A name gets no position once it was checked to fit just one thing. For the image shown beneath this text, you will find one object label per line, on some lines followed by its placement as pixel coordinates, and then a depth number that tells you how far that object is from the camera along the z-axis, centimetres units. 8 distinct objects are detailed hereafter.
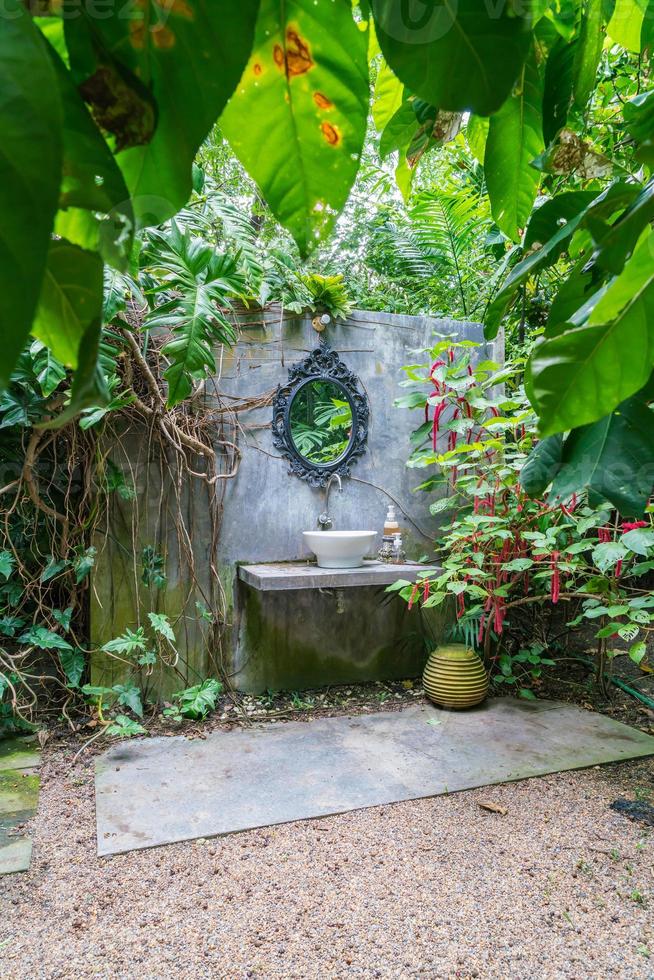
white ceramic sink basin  319
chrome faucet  347
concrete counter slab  294
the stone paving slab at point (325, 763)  220
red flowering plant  267
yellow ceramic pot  321
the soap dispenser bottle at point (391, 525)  356
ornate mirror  344
